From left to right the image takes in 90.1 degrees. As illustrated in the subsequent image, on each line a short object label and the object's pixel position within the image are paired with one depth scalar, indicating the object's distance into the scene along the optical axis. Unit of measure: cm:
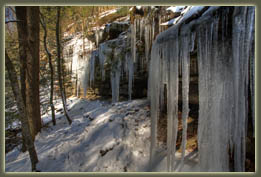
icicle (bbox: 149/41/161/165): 196
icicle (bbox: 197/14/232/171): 134
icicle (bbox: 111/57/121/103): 427
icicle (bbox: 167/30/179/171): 170
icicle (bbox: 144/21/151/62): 345
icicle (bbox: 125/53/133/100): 382
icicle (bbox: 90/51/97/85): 506
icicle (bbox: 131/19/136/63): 372
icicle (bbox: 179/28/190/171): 155
